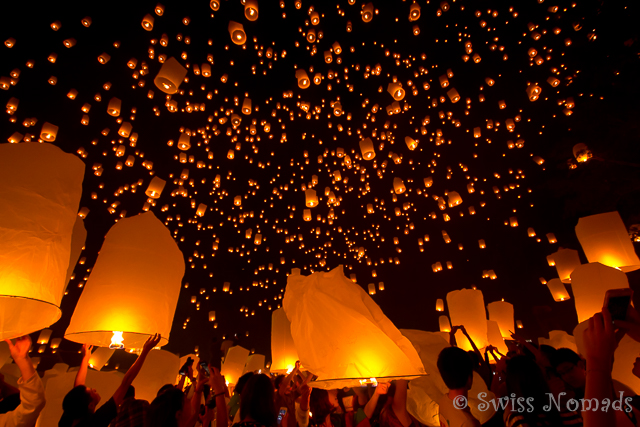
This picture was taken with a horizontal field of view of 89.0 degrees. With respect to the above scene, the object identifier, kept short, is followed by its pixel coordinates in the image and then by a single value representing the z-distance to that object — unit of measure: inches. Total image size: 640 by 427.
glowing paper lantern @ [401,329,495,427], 105.2
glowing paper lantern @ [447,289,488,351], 212.7
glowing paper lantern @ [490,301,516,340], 296.0
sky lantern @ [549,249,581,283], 273.3
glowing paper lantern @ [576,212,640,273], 177.6
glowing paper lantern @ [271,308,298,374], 195.5
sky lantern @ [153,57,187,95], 163.0
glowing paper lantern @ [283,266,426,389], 71.4
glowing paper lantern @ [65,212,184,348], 79.0
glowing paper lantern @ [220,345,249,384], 300.4
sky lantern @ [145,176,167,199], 228.7
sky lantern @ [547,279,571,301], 334.6
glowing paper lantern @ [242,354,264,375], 303.1
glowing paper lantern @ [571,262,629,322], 151.4
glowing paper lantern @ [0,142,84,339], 62.9
